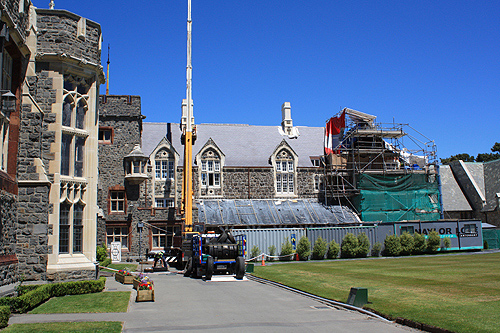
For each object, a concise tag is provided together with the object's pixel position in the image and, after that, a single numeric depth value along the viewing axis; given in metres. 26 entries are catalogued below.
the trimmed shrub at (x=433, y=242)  37.47
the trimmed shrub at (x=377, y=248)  36.44
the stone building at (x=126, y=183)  36.94
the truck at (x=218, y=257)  21.86
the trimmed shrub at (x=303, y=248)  34.47
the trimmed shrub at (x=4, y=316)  10.12
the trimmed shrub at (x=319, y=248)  34.78
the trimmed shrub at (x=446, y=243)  38.50
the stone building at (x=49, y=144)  14.54
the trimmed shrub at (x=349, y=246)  35.28
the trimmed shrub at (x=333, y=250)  35.06
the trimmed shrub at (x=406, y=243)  36.78
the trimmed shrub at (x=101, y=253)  27.45
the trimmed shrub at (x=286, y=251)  34.69
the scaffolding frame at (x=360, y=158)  43.41
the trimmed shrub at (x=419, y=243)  37.16
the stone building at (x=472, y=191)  47.81
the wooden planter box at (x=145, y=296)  14.84
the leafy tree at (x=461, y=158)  81.62
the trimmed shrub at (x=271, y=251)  34.62
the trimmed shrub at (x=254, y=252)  33.94
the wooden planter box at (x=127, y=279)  20.08
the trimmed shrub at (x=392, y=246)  36.22
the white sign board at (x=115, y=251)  35.38
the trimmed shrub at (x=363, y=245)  35.59
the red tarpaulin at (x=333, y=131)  45.97
